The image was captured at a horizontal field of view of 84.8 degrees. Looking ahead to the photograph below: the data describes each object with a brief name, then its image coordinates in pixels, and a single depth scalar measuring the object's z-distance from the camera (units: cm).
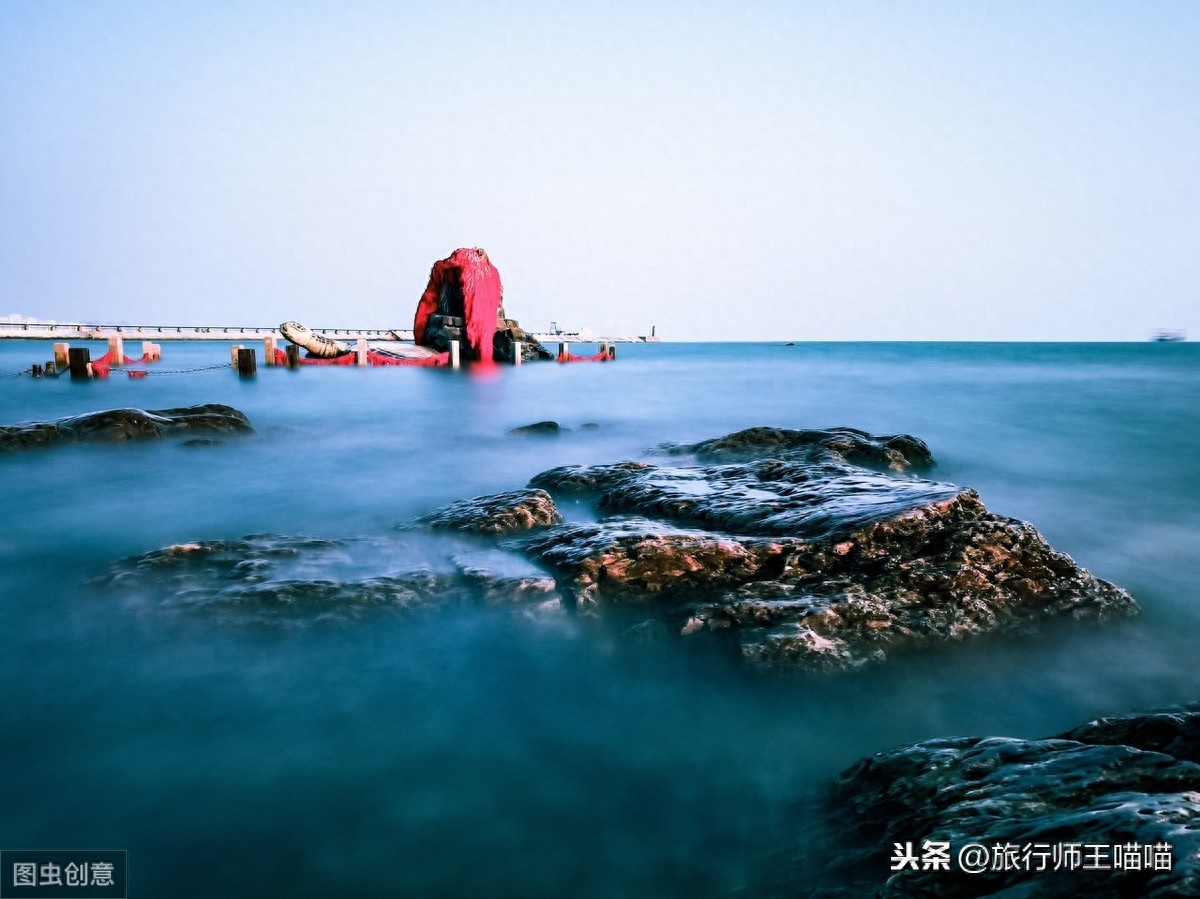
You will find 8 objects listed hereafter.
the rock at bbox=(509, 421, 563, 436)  1308
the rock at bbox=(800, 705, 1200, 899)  166
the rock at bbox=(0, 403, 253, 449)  956
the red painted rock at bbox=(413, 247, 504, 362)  3891
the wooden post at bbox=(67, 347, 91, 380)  2347
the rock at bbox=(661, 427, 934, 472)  867
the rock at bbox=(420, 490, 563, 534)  603
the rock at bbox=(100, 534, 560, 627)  433
